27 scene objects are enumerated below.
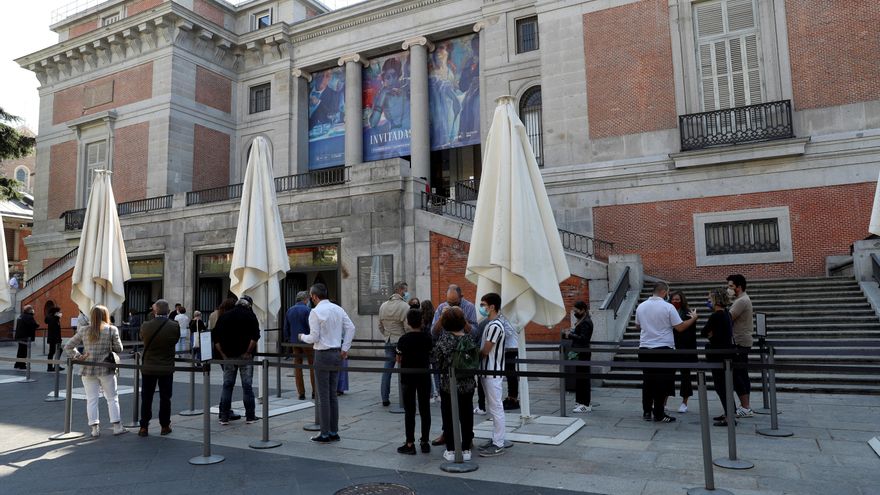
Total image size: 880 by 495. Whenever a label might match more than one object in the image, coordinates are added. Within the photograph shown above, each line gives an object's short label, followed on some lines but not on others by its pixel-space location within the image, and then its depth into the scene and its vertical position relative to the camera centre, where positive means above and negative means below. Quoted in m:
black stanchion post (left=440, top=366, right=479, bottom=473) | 5.72 -1.32
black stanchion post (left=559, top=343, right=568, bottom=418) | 7.79 -1.18
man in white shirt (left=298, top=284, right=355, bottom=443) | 7.07 -0.41
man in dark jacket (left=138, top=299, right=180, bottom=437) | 7.69 -0.55
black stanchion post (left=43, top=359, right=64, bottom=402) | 10.53 -1.40
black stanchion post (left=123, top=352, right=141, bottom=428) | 8.21 -1.28
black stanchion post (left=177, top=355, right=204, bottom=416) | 9.06 -1.37
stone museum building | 15.86 +6.10
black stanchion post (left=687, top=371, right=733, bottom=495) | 4.91 -1.20
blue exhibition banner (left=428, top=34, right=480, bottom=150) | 24.09 +9.11
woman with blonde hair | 7.85 -0.48
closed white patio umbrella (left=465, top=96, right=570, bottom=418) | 7.11 +0.89
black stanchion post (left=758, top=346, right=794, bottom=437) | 6.76 -1.42
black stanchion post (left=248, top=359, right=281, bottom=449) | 6.89 -1.49
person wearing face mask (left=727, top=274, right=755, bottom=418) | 7.82 -0.36
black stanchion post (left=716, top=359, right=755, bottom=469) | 5.35 -1.30
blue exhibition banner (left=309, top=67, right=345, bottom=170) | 27.42 +9.19
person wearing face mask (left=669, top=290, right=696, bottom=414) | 8.14 -0.49
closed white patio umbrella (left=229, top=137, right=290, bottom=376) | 9.70 +1.13
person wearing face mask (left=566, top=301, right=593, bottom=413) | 8.50 -0.50
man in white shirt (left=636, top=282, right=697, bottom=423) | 7.68 -0.36
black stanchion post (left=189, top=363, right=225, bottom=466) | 6.25 -1.37
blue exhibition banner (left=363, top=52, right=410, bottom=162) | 25.69 +9.07
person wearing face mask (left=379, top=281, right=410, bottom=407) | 9.98 -0.07
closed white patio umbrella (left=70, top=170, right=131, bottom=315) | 10.91 +1.10
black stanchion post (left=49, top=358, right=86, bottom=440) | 7.70 -1.22
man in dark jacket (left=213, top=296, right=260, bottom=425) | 8.28 -0.42
